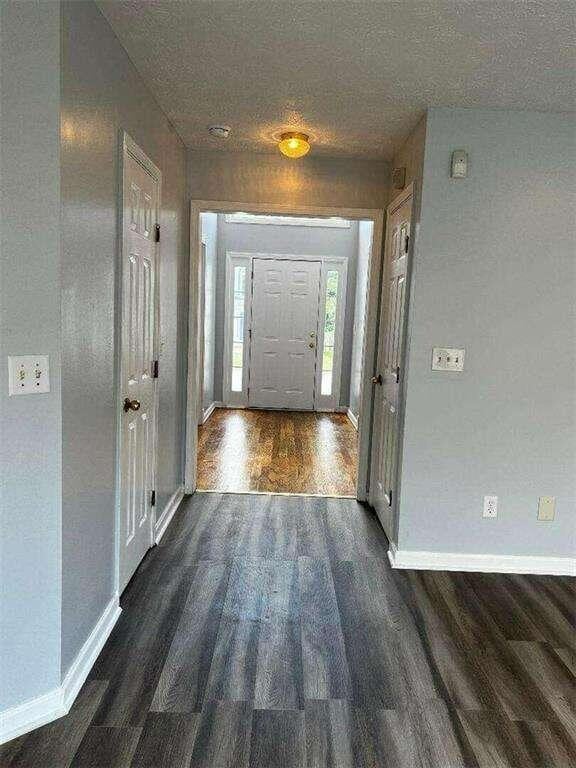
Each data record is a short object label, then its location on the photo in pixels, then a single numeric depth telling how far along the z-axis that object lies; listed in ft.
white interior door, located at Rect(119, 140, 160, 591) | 7.38
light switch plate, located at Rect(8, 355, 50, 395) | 4.86
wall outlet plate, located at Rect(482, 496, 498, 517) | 9.08
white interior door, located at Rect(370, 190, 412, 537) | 9.80
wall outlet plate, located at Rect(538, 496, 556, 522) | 9.09
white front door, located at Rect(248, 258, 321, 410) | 22.53
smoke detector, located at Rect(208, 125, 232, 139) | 9.58
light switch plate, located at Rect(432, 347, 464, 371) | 8.75
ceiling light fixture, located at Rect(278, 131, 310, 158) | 9.66
